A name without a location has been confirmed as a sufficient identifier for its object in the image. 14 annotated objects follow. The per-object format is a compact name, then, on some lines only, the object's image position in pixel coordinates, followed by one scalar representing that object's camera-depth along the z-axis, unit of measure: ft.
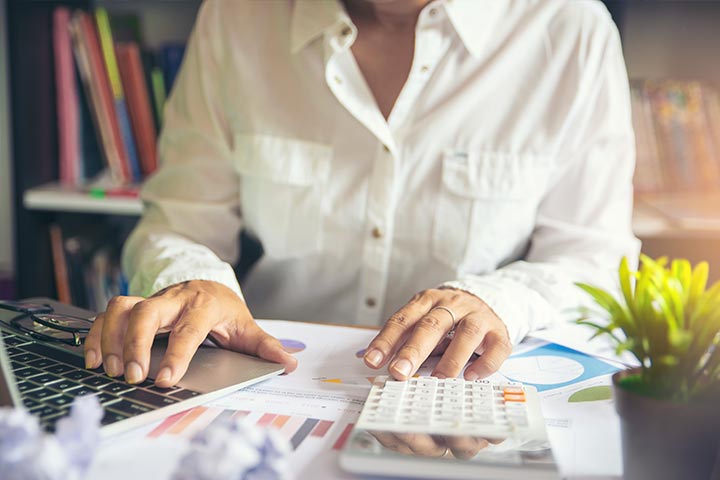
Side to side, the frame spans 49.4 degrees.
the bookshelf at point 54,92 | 5.27
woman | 3.51
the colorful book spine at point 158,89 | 5.50
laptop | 1.89
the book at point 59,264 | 5.74
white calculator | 1.69
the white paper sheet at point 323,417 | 1.78
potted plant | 1.65
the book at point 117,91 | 5.38
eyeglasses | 2.45
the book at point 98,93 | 5.41
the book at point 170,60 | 5.47
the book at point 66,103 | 5.45
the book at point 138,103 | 5.43
